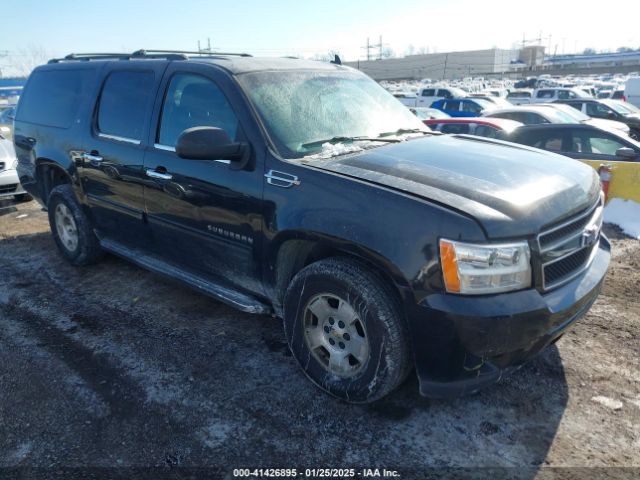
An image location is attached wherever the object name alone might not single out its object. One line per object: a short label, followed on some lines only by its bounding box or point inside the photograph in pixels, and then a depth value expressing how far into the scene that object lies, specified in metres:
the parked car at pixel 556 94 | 23.61
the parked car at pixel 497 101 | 20.76
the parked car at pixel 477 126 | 9.23
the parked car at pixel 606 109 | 16.17
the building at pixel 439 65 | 79.50
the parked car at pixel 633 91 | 25.34
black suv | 2.47
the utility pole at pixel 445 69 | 74.40
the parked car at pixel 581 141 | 8.08
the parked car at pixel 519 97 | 26.13
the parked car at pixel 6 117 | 23.71
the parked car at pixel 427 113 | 15.41
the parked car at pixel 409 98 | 25.32
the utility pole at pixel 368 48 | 104.02
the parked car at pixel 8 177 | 7.94
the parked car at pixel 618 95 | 26.56
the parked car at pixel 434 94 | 23.83
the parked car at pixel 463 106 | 18.86
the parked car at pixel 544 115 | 11.36
